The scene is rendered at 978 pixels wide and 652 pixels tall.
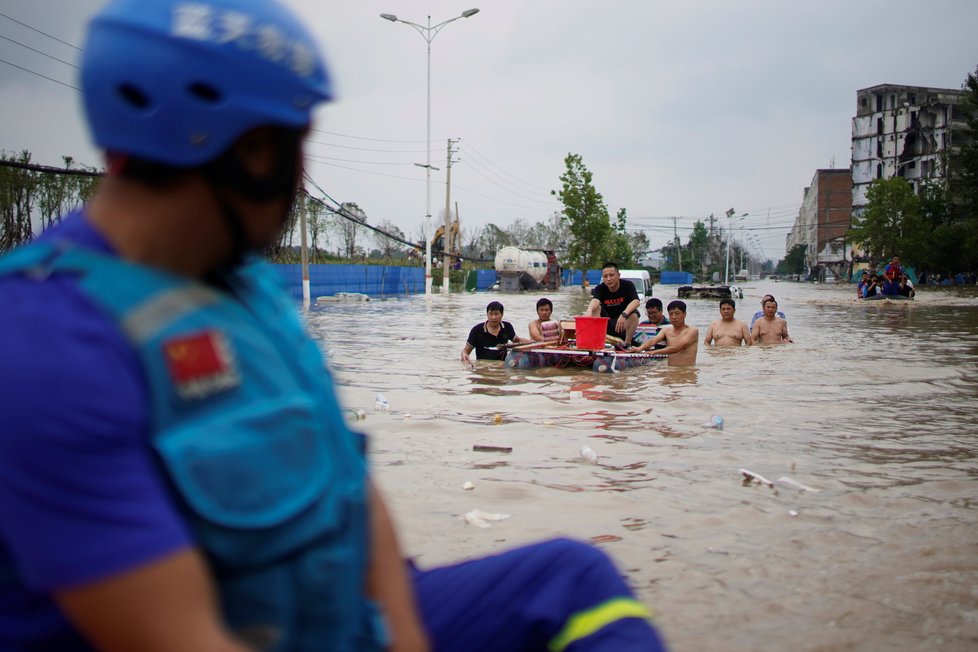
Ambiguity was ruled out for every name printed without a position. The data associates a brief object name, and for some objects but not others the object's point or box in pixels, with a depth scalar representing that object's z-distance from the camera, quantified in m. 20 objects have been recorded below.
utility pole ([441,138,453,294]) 47.04
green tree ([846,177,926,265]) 62.06
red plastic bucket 13.60
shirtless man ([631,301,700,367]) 13.74
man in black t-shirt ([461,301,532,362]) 14.59
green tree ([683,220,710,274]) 128.61
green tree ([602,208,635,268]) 85.19
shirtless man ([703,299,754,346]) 17.09
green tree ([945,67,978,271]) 51.72
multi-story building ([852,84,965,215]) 87.62
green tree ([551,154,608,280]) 61.31
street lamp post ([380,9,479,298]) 40.72
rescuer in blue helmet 1.04
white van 44.09
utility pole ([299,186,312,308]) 33.00
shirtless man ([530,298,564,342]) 14.97
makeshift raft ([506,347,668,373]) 13.36
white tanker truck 58.03
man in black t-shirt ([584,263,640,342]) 14.55
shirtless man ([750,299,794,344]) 17.28
